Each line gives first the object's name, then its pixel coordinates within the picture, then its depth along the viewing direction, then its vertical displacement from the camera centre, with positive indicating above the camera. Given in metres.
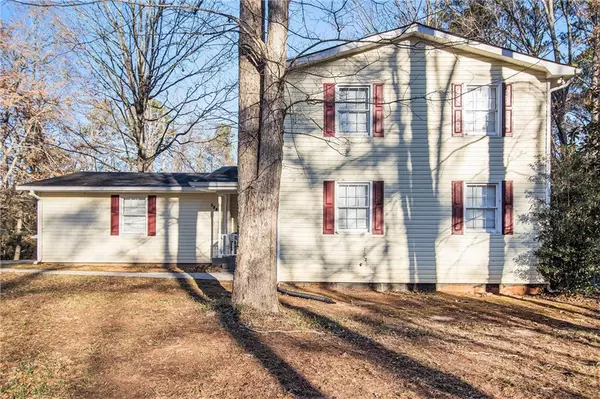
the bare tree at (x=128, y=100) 19.64 +5.26
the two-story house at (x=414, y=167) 10.27 +0.95
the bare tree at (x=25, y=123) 17.75 +3.74
